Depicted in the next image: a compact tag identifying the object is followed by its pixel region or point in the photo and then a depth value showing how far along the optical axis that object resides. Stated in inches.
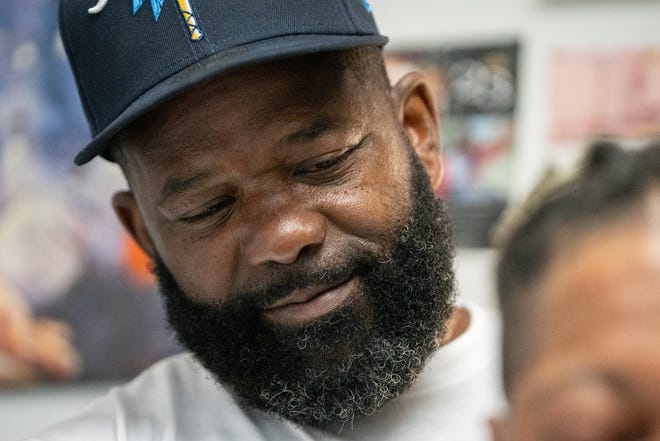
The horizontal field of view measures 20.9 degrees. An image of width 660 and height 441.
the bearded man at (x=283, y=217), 32.1
